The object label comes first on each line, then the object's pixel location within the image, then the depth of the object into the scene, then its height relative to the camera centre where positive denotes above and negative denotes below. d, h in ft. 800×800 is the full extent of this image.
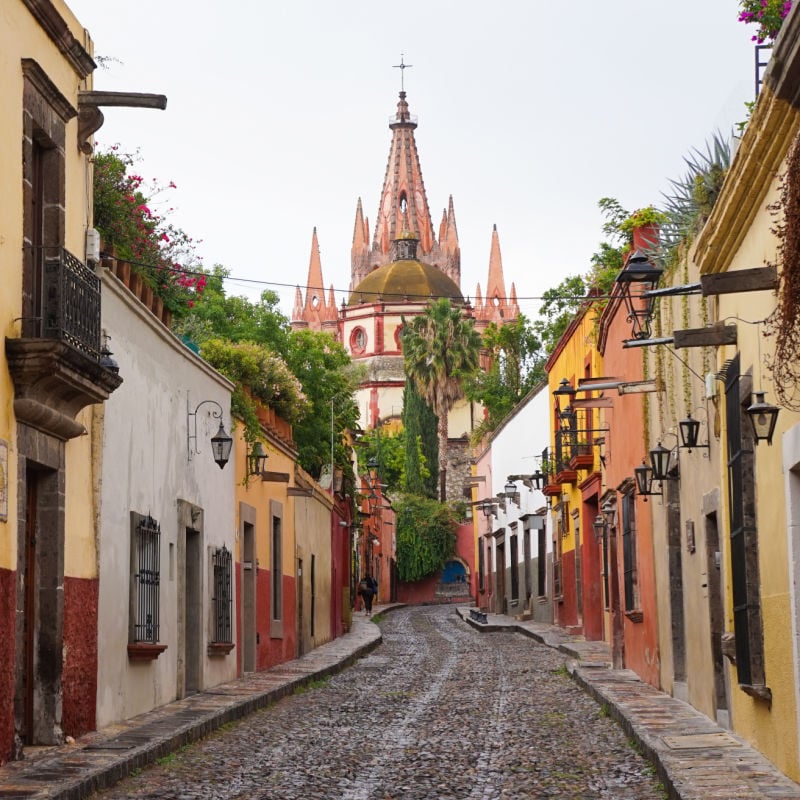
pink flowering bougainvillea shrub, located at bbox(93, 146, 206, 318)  56.80 +13.94
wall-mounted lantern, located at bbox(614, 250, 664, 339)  41.47 +8.40
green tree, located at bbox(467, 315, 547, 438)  222.48 +32.29
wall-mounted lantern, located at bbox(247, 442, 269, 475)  68.85 +6.14
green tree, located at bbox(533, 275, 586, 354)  147.64 +31.32
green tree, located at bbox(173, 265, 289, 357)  132.16 +24.51
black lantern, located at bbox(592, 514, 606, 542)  80.30 +3.40
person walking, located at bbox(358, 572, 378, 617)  158.20 +0.46
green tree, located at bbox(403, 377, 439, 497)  251.39 +24.70
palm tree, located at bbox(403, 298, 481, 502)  234.17 +35.92
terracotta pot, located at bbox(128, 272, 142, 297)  50.40 +10.18
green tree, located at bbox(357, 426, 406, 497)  259.60 +23.23
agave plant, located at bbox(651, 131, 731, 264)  43.80 +11.50
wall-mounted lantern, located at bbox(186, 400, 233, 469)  58.54 +5.84
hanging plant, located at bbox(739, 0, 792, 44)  40.91 +14.97
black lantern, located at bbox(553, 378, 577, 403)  69.67 +8.89
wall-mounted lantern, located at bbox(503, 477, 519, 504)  132.87 +8.64
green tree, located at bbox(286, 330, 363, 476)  117.63 +16.04
